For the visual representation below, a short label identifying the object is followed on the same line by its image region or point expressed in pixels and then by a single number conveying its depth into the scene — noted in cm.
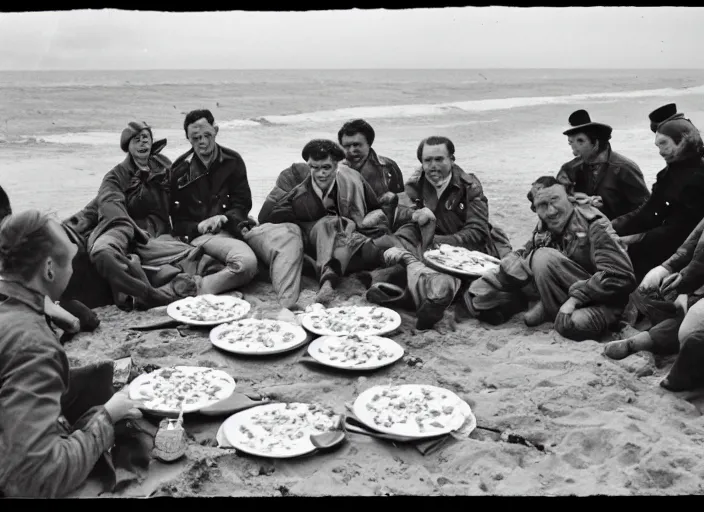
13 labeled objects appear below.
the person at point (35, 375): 272
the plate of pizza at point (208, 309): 530
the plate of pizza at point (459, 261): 560
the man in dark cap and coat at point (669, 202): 492
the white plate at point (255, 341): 482
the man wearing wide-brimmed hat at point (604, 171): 568
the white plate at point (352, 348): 457
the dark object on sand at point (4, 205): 481
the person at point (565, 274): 503
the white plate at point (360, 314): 505
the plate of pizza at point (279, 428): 359
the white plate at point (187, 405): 390
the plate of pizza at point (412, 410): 379
